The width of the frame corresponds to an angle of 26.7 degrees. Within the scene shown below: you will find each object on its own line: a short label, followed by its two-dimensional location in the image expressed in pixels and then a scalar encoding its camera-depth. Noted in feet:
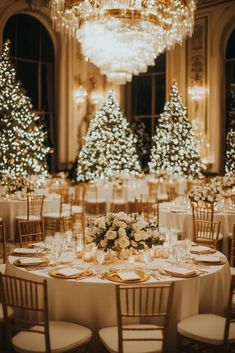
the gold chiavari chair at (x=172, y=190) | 38.56
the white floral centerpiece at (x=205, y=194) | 25.14
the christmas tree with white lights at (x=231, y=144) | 43.62
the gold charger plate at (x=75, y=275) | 12.90
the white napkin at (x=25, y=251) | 15.64
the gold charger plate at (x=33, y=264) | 14.06
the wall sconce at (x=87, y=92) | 47.85
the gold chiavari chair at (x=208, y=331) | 11.92
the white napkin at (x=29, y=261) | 14.14
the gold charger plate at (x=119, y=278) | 12.67
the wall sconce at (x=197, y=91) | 45.21
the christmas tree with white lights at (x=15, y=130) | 37.50
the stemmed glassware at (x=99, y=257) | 13.46
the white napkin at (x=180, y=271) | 13.15
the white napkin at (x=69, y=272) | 13.01
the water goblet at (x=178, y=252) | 13.97
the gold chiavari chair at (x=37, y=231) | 20.21
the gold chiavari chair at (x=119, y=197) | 38.21
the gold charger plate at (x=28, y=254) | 15.47
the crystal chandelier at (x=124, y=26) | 22.52
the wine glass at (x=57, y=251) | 14.29
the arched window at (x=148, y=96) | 50.24
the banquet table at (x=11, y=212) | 29.45
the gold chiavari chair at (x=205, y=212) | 23.91
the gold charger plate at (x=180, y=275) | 13.09
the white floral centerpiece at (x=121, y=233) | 14.20
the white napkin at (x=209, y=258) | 14.56
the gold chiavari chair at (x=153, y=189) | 39.90
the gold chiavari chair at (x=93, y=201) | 38.52
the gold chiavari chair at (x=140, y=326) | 11.23
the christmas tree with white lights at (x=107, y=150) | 43.78
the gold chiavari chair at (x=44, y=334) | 11.42
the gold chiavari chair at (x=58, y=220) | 30.01
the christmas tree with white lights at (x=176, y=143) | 43.50
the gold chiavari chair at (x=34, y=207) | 28.40
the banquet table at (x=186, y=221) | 24.97
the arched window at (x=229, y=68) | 45.34
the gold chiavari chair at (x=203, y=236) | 21.65
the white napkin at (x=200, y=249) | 15.89
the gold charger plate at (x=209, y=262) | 14.47
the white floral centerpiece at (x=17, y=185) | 30.17
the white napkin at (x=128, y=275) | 12.75
